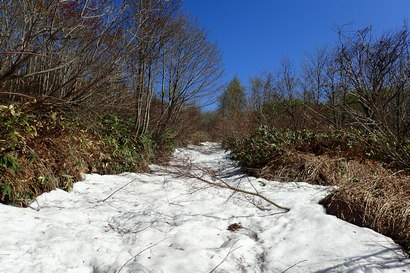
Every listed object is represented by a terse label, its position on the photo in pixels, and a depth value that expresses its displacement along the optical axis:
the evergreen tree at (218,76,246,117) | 21.57
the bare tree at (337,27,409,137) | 6.77
